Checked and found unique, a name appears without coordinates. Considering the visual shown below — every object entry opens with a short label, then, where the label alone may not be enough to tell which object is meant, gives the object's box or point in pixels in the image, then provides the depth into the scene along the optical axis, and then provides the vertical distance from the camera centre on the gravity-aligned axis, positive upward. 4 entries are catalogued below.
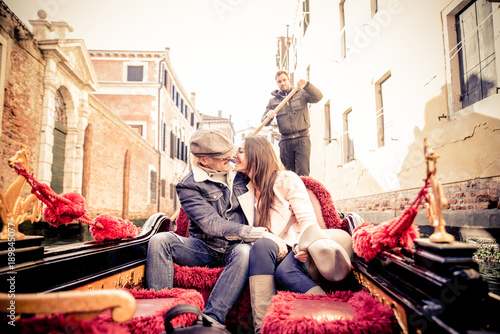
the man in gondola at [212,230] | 1.47 -0.19
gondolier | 3.57 +0.79
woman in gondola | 1.39 -0.21
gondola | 0.68 -0.26
